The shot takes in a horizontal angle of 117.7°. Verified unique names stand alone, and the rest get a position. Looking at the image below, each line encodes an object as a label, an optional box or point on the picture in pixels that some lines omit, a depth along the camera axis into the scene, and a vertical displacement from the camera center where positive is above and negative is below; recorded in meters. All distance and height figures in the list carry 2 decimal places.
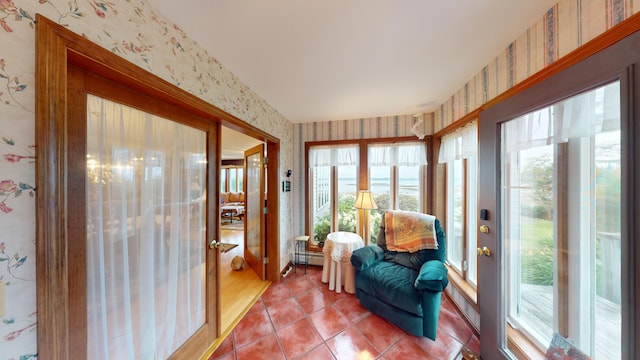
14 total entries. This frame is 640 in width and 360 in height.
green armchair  1.72 -1.02
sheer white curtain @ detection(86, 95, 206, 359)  0.97 -0.33
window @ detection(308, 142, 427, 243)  2.90 -0.03
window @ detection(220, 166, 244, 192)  7.82 +0.02
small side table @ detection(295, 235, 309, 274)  3.11 -1.17
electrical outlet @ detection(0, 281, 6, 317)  0.60 -0.37
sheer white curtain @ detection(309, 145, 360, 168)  3.08 +0.38
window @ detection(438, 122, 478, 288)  2.02 -0.23
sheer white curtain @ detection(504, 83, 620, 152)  0.86 +0.31
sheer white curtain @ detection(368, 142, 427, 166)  2.82 +0.37
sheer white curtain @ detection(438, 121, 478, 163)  1.88 +0.39
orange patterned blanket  2.23 -0.63
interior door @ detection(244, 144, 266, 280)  2.69 -0.46
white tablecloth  2.44 -1.09
